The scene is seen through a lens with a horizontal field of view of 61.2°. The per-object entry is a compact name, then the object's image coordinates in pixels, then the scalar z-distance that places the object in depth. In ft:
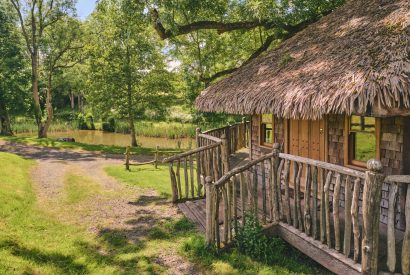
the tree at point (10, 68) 93.56
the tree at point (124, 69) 79.36
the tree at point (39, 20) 89.30
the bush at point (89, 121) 140.32
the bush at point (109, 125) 132.26
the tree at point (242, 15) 42.52
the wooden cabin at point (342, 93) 17.22
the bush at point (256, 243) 20.66
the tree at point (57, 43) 91.97
